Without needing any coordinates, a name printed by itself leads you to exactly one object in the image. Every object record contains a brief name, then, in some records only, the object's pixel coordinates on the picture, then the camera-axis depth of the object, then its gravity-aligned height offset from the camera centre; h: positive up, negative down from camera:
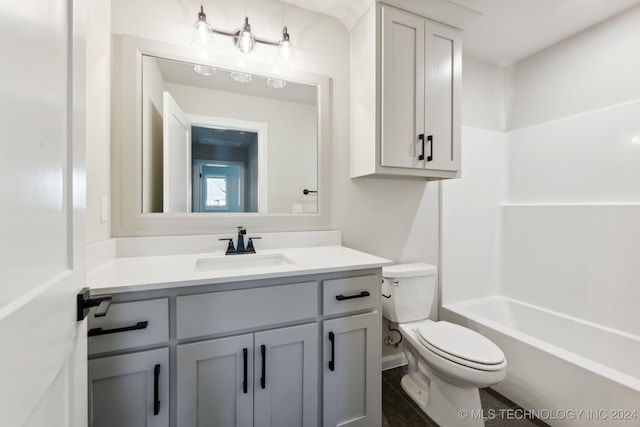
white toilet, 1.25 -0.73
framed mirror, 1.32 +0.39
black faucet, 1.45 -0.21
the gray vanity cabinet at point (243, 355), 0.88 -0.56
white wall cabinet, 1.51 +0.70
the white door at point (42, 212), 0.35 +0.00
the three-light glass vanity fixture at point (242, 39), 1.34 +0.94
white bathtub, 1.23 -0.88
